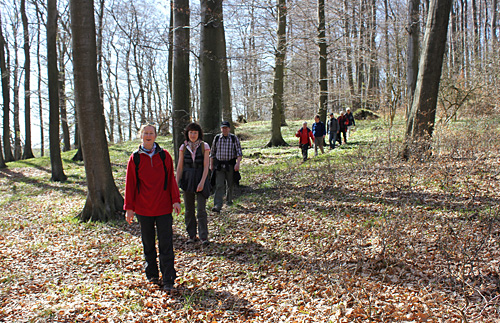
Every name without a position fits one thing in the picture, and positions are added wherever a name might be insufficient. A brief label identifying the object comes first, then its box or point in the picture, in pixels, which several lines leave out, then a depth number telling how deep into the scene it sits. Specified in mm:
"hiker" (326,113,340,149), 16188
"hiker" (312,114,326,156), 14266
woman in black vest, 5750
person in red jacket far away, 13180
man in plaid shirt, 7848
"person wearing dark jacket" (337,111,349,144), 16906
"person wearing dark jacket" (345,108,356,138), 18441
